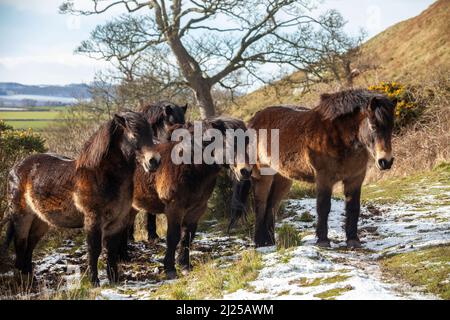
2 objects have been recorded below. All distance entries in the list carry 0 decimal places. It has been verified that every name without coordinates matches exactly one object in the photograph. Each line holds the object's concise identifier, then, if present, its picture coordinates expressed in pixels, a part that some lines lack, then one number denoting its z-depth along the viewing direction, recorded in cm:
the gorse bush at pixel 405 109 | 1833
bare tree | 1942
